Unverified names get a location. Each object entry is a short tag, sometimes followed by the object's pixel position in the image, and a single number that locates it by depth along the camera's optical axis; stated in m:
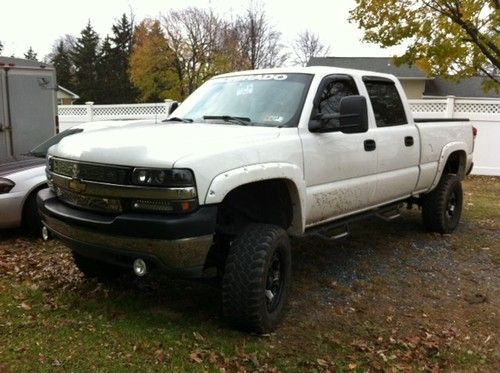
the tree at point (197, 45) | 39.59
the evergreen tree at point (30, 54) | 71.06
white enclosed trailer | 8.76
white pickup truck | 3.44
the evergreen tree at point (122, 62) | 50.59
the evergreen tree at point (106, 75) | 50.78
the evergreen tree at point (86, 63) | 51.77
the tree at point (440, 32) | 12.83
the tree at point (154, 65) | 40.47
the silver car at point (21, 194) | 6.07
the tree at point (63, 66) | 53.59
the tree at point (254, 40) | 41.59
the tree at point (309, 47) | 59.72
